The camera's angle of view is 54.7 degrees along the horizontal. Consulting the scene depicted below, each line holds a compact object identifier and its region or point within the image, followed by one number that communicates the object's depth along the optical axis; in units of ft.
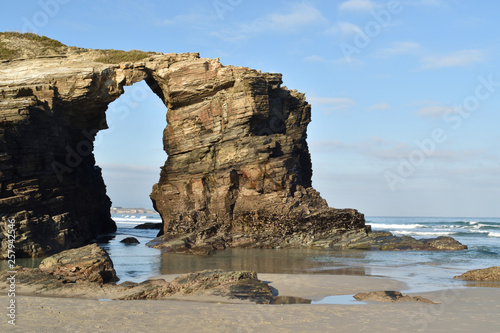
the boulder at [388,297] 48.83
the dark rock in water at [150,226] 224.53
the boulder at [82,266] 57.69
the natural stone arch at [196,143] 121.49
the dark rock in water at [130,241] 131.30
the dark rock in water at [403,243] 115.24
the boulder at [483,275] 65.26
